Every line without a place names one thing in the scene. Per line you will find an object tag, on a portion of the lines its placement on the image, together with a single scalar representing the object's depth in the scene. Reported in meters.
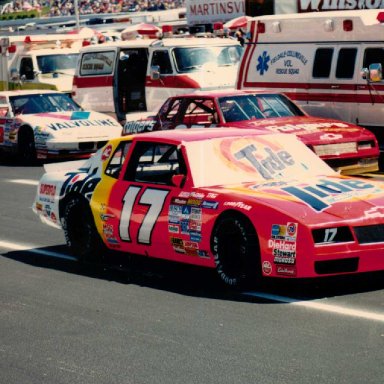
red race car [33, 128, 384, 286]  9.00
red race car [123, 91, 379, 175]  16.77
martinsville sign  34.44
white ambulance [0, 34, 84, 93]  30.75
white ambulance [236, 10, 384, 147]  19.12
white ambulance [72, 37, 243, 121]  24.69
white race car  21.48
